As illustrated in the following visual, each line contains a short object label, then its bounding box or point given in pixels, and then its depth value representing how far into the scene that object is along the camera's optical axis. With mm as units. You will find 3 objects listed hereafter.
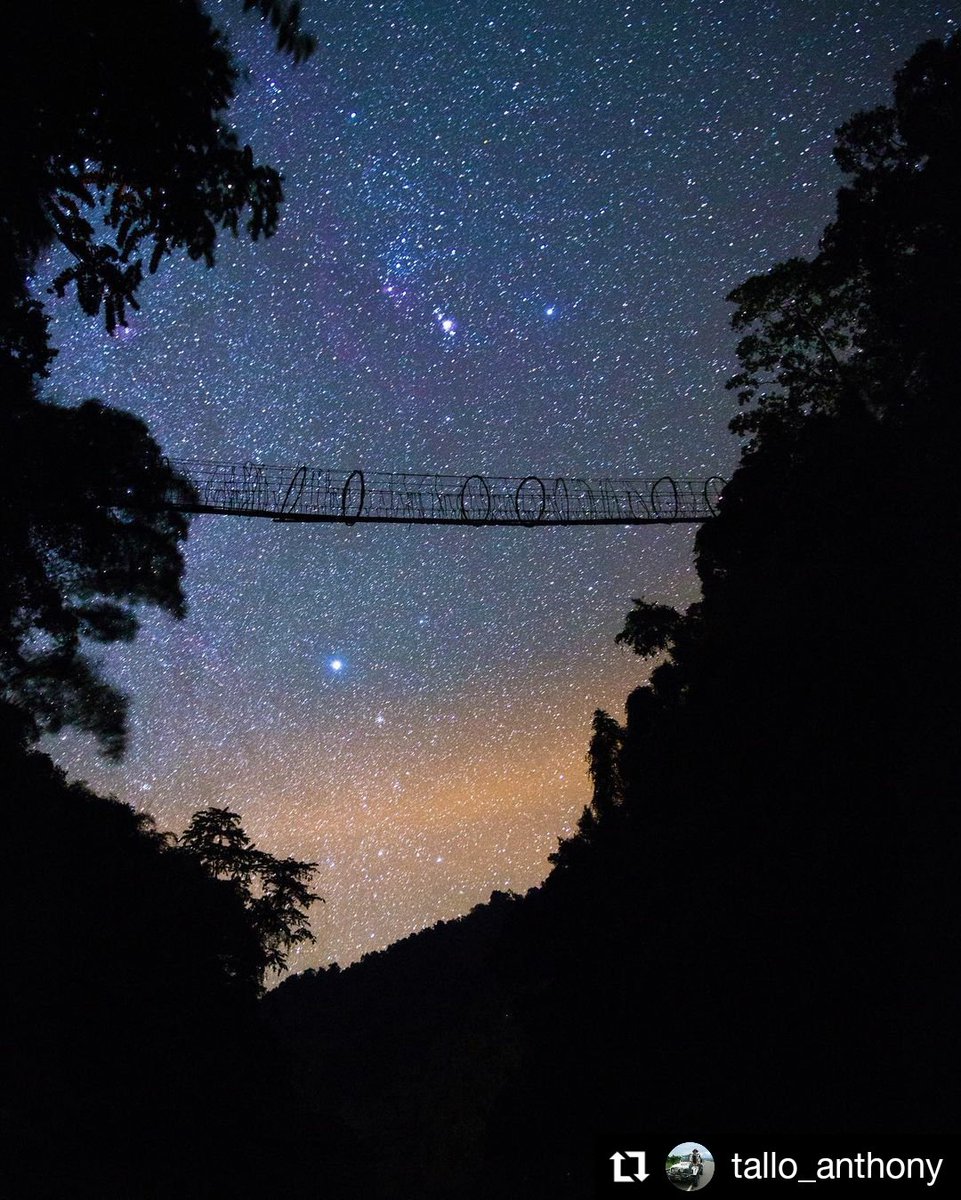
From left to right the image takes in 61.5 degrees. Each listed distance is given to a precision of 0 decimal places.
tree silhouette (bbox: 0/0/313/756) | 5031
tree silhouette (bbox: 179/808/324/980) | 25703
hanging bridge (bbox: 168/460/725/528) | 12469
